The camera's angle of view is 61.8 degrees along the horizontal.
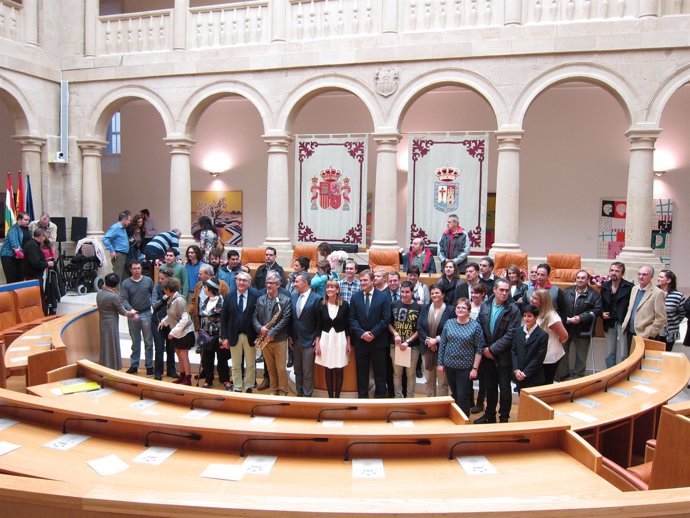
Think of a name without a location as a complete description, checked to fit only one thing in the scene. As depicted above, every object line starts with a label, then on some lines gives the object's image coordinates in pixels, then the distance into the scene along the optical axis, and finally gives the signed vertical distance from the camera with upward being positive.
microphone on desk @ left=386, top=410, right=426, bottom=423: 4.48 -1.51
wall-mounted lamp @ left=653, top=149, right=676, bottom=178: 14.11 +1.52
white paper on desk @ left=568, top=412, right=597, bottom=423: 4.64 -1.59
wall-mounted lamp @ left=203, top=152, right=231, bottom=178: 17.64 +1.59
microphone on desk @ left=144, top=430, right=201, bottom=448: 3.63 -1.39
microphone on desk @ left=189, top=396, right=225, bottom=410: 4.61 -1.49
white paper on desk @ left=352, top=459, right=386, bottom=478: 3.27 -1.46
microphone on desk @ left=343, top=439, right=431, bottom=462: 3.48 -1.36
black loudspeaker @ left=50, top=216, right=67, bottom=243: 13.75 -0.38
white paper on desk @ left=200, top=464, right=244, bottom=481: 3.24 -1.47
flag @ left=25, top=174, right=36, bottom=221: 12.84 +0.17
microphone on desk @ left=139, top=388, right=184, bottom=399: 4.79 -1.50
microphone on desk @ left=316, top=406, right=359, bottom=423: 4.45 -1.48
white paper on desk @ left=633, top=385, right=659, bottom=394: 5.45 -1.60
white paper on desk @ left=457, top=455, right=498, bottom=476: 3.32 -1.45
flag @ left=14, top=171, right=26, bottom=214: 12.31 +0.25
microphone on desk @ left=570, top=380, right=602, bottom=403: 5.16 -1.52
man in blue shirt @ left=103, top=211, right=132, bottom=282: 10.95 -0.57
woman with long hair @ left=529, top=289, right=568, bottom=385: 6.20 -1.14
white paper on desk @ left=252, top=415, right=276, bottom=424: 4.27 -1.55
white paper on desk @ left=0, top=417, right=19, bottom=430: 3.97 -1.47
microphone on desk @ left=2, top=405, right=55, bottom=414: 3.91 -1.37
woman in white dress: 6.93 -1.40
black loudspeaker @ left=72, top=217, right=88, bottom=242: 13.94 -0.40
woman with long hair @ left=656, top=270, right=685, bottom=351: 7.26 -1.04
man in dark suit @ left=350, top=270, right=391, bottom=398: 6.87 -1.35
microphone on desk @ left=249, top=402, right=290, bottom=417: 4.48 -1.47
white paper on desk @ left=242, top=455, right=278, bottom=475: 3.32 -1.47
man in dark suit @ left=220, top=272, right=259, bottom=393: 7.29 -1.35
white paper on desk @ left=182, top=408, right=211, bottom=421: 4.44 -1.56
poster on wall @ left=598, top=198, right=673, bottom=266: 14.28 -0.13
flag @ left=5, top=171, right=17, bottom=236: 11.67 +0.01
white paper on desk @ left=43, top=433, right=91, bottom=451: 3.67 -1.49
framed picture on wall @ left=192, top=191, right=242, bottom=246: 17.52 +0.06
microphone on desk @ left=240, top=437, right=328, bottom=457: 3.49 -1.36
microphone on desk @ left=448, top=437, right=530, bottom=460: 3.50 -1.36
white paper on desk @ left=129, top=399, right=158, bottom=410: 4.70 -1.57
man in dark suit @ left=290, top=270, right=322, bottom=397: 7.05 -1.35
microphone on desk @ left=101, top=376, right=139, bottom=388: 5.03 -1.50
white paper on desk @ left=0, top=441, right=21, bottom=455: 3.54 -1.47
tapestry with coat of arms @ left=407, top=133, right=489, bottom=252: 11.77 +0.73
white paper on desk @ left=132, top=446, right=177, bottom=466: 3.47 -1.48
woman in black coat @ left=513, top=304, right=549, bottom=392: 5.84 -1.31
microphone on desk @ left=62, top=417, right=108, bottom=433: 3.76 -1.39
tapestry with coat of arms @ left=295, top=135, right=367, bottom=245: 12.55 +0.64
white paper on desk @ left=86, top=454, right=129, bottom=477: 3.34 -1.49
